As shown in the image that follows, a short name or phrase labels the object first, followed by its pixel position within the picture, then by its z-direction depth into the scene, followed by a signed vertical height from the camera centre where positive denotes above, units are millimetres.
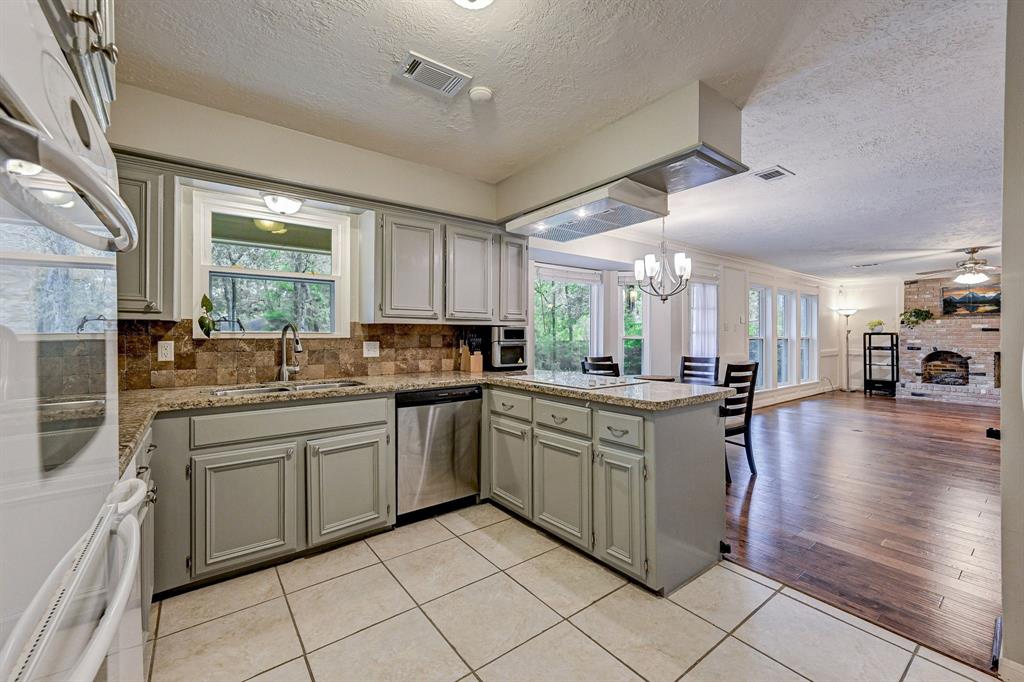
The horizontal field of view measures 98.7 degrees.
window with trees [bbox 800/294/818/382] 9047 +25
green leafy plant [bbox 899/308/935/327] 8586 +443
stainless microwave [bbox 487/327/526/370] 3611 -76
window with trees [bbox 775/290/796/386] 8164 +80
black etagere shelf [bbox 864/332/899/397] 9062 -494
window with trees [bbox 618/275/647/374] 5711 +159
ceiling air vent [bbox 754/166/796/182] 3348 +1289
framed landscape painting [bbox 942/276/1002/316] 8008 +738
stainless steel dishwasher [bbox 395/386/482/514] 2781 -711
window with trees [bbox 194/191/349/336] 2752 +491
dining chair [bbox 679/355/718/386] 4341 -316
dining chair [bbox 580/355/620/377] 4418 -290
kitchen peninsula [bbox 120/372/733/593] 2057 -690
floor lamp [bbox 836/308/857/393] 9586 -187
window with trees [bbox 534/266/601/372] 5027 +268
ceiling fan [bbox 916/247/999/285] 6535 +1062
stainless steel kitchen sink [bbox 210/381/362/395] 2426 -290
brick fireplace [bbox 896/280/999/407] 8078 -288
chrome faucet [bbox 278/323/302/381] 2795 -69
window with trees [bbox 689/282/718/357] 6266 +276
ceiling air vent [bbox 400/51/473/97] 2053 +1289
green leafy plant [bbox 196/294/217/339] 2568 +108
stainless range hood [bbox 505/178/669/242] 2680 +850
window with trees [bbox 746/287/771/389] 7383 +212
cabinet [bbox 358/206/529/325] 3084 +512
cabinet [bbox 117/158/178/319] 2221 +464
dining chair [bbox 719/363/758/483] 3645 -502
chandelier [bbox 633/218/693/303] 3994 +651
